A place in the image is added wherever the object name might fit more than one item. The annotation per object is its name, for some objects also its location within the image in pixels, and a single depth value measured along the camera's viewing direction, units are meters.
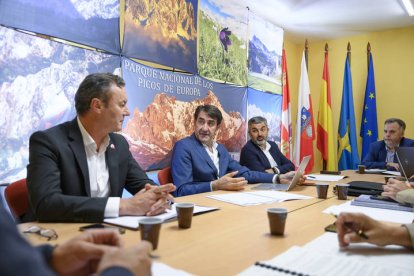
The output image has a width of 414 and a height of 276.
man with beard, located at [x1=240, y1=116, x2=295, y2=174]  3.41
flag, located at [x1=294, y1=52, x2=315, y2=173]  5.12
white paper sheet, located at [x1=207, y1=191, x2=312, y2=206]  1.72
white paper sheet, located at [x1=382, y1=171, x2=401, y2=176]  3.17
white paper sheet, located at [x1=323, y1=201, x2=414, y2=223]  1.35
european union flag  4.97
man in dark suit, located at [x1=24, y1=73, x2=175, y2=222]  1.29
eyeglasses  1.04
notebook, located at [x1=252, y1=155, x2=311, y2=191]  2.15
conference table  0.88
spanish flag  5.24
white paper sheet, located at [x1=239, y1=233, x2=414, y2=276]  0.80
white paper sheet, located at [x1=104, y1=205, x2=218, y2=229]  1.19
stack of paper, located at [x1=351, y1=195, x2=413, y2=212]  1.54
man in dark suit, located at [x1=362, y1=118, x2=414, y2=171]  4.07
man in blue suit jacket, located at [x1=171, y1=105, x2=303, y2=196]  2.20
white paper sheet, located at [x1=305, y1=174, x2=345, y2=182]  2.73
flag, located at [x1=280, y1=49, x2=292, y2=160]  5.05
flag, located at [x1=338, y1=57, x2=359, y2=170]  5.10
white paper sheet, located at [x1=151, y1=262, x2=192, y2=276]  0.78
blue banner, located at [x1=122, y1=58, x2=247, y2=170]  2.78
